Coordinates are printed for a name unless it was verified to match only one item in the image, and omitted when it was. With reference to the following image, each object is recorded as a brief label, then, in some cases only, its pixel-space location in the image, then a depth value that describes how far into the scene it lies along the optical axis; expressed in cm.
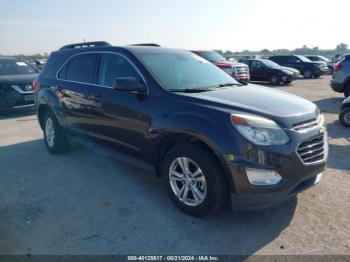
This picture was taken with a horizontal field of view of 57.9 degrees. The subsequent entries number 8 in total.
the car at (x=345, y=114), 770
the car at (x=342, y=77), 1084
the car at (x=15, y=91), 971
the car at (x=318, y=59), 2797
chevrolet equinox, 308
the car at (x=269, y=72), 1862
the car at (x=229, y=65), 1536
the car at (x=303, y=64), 2420
